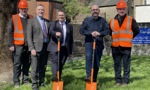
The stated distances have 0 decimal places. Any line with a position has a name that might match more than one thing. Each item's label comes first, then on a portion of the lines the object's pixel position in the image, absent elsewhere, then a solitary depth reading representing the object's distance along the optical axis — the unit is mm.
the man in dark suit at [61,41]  8539
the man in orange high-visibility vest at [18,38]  8828
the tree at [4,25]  9734
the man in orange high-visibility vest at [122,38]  9078
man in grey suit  8336
